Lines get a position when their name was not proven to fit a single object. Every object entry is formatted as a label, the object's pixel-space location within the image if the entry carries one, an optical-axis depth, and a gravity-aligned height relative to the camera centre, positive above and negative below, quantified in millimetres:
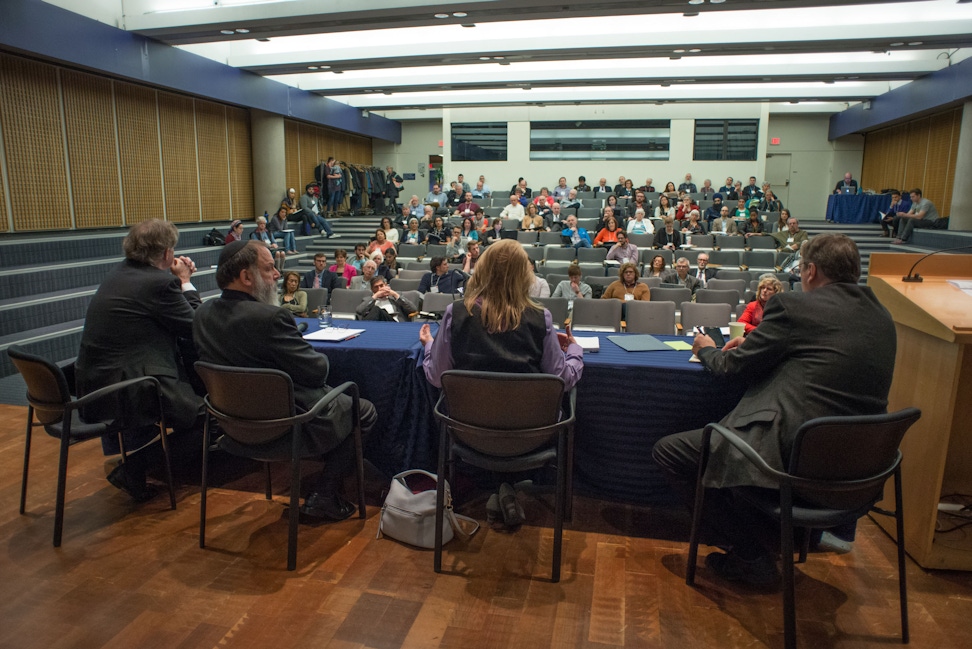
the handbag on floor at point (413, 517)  2658 -1298
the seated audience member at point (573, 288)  6621 -789
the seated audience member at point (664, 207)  13312 +159
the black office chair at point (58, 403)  2592 -817
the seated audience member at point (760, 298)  4223 -567
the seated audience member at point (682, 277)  7719 -777
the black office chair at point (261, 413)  2379 -785
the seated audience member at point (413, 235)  11547 -406
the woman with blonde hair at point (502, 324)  2451 -434
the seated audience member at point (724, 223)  12236 -162
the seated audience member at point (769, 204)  13992 +250
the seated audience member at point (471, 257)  8305 -580
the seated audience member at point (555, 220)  12430 -125
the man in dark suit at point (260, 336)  2518 -501
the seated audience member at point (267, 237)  9680 -435
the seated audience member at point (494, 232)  11688 -349
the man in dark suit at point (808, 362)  2082 -502
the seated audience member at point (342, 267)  8221 -715
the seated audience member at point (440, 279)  7246 -772
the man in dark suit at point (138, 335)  2844 -572
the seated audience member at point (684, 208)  12922 +137
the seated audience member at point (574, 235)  10933 -383
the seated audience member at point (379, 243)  9703 -478
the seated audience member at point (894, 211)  12680 +101
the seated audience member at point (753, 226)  12172 -213
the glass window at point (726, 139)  15656 +1911
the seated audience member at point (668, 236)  10695 -367
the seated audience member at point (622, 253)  9344 -575
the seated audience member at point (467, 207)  13602 +139
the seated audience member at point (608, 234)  11102 -356
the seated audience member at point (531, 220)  12164 -123
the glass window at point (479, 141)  16875 +1947
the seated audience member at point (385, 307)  5203 -790
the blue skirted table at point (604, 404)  2760 -873
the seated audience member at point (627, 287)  6387 -755
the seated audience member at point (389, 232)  11688 -366
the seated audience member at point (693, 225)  11845 -200
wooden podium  2332 -733
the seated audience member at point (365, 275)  7387 -748
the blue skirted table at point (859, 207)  14344 +204
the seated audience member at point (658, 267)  7918 -663
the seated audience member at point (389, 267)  8190 -736
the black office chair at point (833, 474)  1880 -806
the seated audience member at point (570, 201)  14312 +296
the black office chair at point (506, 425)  2271 -796
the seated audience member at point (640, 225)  11914 -202
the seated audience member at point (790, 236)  10563 -366
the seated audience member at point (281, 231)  11719 -353
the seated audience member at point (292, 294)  6230 -826
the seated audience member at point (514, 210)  13539 +75
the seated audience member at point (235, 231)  9906 -305
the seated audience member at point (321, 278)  7567 -820
